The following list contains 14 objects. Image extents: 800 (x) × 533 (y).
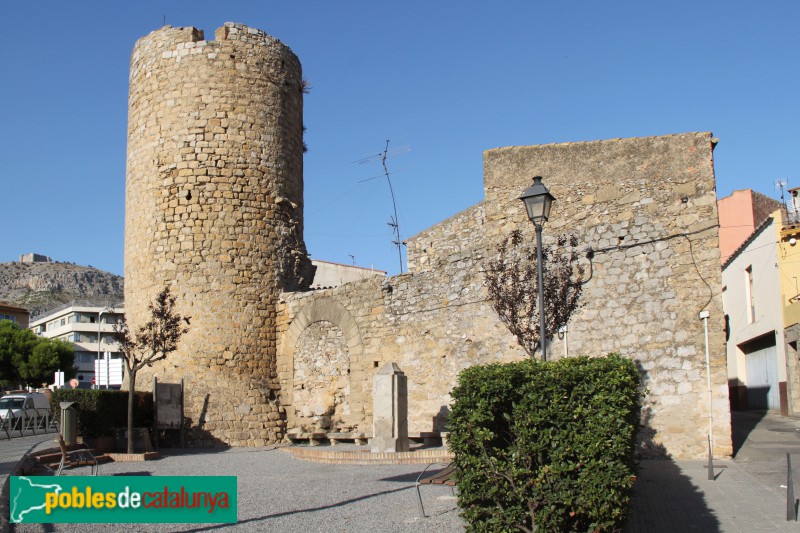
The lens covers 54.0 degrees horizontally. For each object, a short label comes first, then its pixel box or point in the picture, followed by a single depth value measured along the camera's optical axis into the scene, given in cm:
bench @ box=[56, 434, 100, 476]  1083
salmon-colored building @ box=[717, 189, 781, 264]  2973
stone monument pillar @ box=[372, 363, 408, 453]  1364
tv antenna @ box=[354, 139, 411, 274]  2697
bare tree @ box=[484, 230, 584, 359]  1208
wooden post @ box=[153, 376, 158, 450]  1675
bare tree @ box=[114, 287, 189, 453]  1543
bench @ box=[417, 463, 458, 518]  895
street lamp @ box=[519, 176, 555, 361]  886
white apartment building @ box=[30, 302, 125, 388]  7212
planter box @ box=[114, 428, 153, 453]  1541
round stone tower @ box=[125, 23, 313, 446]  1723
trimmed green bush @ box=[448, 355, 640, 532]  607
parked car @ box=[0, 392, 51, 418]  2398
